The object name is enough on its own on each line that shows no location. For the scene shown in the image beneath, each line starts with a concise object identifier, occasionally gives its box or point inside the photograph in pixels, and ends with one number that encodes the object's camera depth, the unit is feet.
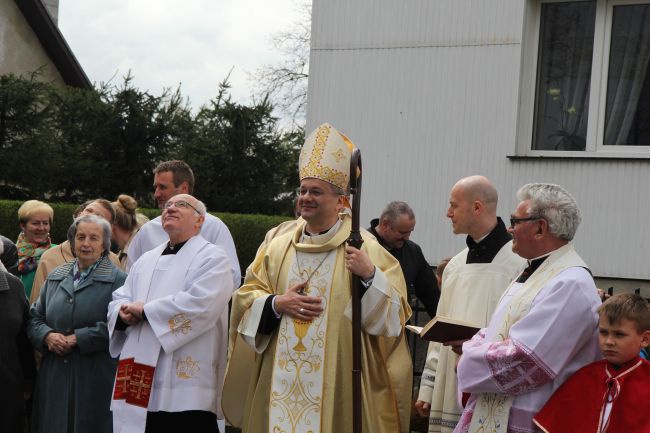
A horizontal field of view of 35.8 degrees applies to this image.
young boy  14.56
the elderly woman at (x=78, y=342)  22.62
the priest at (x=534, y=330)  15.29
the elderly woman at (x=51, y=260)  26.11
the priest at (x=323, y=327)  18.90
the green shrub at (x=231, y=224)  51.26
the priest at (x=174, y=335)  20.97
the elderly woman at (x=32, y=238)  27.63
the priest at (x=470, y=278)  18.93
